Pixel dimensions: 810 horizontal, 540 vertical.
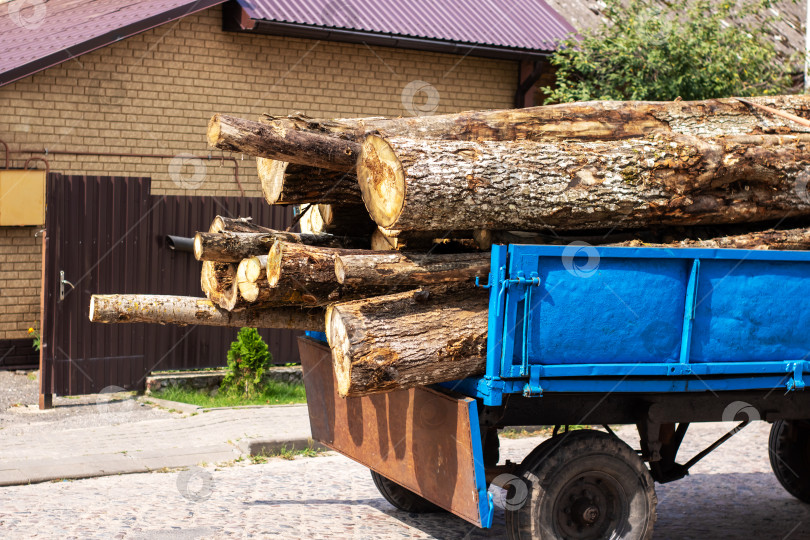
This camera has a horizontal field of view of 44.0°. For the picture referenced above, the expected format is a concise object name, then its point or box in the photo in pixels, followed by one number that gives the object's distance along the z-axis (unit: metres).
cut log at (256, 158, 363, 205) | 5.81
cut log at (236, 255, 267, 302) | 5.47
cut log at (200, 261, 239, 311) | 5.96
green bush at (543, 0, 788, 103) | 13.24
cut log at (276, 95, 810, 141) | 5.86
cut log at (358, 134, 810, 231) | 4.96
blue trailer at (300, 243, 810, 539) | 4.95
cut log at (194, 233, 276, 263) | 5.74
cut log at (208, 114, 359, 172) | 5.09
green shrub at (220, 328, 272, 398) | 10.29
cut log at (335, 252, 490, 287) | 5.02
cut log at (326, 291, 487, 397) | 4.85
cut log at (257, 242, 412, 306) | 5.24
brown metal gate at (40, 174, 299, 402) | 9.88
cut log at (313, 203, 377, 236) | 6.25
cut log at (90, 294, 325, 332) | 5.87
